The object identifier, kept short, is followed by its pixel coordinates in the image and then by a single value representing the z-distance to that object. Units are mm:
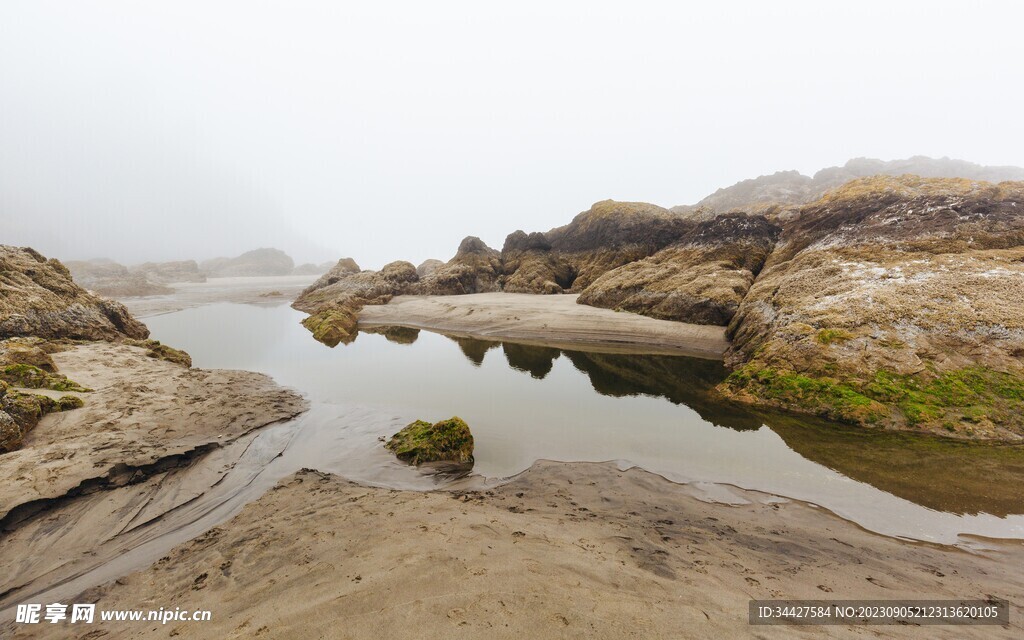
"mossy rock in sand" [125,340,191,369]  15191
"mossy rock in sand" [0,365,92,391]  9531
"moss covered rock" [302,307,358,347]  24234
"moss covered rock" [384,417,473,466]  8242
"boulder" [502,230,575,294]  37438
